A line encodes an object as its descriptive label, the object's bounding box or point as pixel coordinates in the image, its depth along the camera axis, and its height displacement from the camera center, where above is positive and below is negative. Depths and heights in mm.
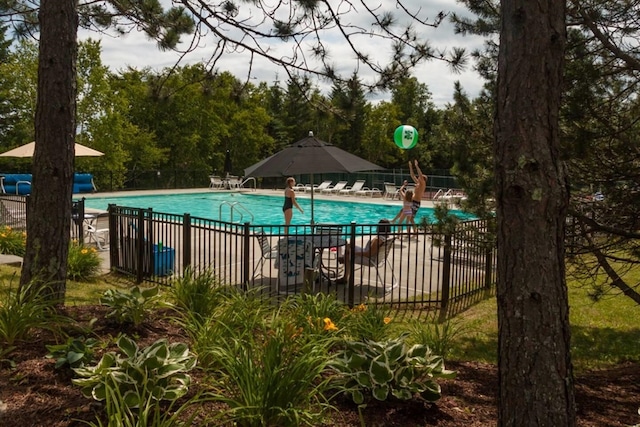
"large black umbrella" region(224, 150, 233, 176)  34878 +871
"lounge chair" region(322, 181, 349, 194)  30609 -485
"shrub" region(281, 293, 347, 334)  3986 -1063
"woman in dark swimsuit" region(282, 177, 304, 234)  13703 -533
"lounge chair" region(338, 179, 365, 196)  29438 -542
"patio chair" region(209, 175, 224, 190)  33906 -288
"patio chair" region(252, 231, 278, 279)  7859 -1103
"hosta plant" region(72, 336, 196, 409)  2836 -1056
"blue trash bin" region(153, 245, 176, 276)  8539 -1315
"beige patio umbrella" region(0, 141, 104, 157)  14969 +638
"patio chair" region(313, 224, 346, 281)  7207 -1276
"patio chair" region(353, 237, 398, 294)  7945 -1149
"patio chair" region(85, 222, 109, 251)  11289 -1341
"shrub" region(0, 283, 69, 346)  3828 -1036
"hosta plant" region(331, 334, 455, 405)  3195 -1128
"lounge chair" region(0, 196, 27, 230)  13203 -1053
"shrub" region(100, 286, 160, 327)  4254 -987
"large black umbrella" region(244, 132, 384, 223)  9961 +334
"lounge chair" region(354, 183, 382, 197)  28958 -669
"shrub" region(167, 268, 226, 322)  4711 -1033
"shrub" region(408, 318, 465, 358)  4117 -1196
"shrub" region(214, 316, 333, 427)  2719 -1053
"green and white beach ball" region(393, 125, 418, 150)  21478 +1727
